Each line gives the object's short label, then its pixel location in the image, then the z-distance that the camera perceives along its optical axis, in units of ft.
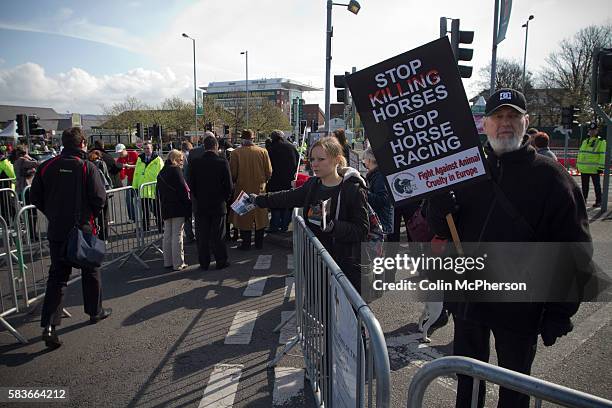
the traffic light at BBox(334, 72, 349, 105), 42.54
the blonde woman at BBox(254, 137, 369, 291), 10.89
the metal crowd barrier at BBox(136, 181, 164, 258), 23.34
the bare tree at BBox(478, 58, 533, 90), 179.13
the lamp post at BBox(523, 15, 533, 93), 132.50
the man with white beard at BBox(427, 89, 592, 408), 7.13
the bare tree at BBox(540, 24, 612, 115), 143.23
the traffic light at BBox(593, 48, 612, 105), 23.90
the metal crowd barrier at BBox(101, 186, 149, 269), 22.85
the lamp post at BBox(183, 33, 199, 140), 150.02
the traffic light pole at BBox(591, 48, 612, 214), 28.97
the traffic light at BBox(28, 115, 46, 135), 57.88
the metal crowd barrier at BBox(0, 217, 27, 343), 14.04
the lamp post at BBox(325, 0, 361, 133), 46.19
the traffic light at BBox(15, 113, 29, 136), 54.70
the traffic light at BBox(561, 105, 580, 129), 61.18
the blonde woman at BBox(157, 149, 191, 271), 21.29
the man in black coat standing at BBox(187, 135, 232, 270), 21.39
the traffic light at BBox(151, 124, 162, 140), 97.60
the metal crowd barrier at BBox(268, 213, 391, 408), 5.23
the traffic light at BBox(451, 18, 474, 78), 28.35
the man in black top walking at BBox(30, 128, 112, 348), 14.14
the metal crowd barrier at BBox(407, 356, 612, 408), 3.89
